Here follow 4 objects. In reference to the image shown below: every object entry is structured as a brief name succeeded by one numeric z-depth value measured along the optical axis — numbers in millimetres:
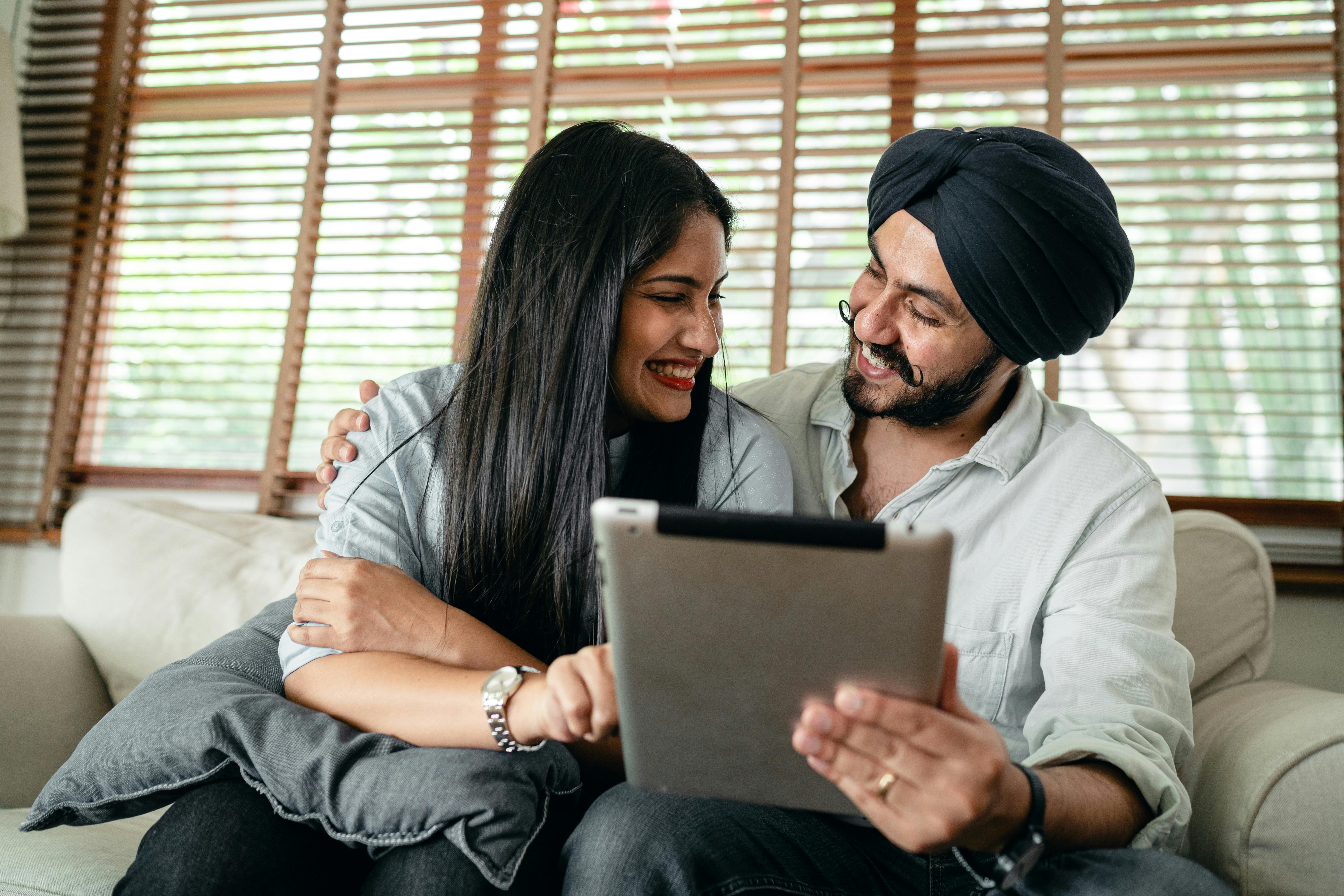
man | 787
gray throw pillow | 845
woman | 1040
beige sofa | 1042
